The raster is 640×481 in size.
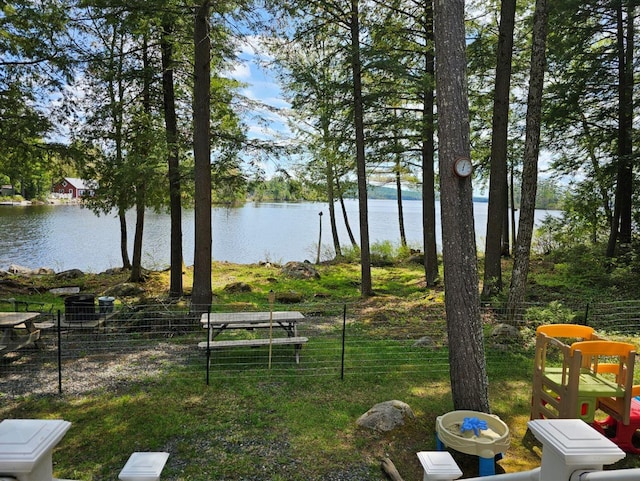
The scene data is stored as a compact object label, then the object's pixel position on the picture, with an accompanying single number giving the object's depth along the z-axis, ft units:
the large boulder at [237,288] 37.65
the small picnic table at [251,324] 20.10
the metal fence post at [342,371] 18.27
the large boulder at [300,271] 45.93
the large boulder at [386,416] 13.87
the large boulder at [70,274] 44.93
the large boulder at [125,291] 35.68
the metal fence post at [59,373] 16.87
